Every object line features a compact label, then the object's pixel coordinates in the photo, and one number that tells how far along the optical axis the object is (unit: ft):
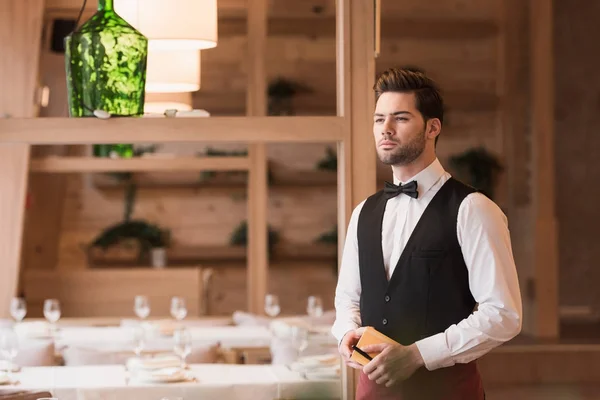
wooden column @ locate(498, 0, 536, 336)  31.63
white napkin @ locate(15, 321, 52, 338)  19.10
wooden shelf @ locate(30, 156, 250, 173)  24.71
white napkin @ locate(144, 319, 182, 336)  17.84
